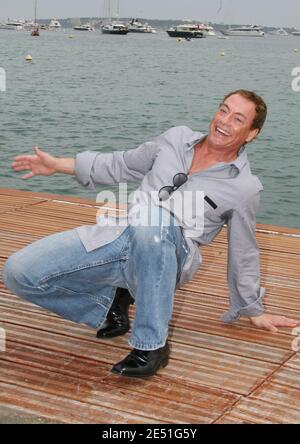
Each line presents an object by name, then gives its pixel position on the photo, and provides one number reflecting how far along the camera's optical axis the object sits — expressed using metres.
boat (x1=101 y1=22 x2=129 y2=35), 138.62
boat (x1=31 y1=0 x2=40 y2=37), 124.44
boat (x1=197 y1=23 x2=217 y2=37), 128.75
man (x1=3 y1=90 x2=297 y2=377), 3.34
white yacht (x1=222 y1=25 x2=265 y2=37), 154.12
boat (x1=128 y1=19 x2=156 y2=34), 142.32
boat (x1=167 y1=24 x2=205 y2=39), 127.12
